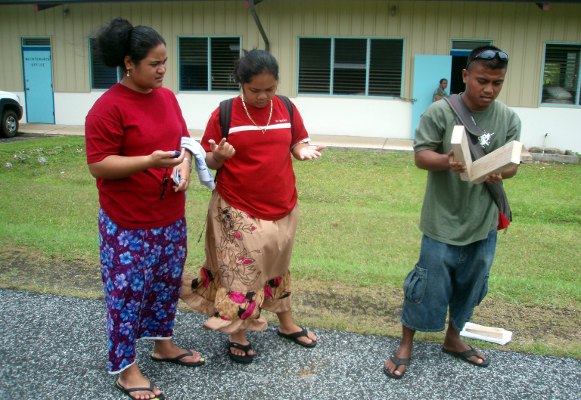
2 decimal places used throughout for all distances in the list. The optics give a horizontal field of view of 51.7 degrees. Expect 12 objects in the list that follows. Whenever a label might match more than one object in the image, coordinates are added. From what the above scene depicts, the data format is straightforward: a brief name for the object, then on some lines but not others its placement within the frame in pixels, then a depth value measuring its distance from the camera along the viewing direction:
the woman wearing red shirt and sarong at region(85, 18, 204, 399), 2.78
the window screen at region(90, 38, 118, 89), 16.97
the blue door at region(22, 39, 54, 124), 17.17
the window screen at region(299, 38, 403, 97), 15.04
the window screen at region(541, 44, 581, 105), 14.27
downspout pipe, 14.09
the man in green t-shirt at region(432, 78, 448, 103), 14.26
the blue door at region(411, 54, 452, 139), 14.39
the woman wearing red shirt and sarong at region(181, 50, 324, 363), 3.16
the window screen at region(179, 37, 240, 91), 15.99
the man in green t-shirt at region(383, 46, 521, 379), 3.06
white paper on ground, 3.65
